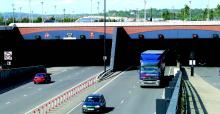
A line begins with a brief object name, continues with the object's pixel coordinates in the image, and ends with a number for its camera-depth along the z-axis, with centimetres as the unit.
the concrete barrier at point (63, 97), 4188
